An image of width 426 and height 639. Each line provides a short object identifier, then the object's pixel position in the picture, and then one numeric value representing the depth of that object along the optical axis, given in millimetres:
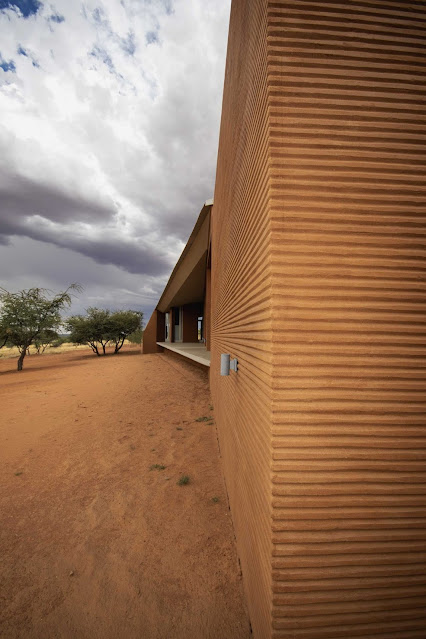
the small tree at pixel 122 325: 28641
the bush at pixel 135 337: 34178
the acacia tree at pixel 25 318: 18078
